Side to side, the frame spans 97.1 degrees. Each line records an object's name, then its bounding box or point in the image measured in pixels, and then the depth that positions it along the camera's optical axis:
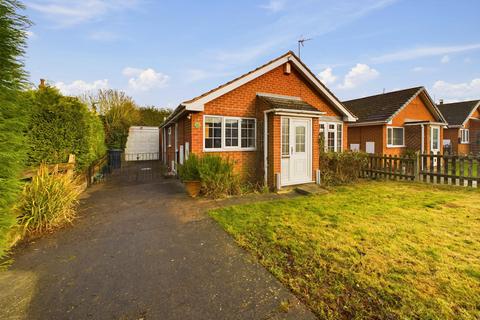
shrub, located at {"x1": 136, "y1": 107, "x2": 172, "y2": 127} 23.92
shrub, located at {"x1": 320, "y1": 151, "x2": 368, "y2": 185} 9.60
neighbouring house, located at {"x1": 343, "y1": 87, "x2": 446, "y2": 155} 14.89
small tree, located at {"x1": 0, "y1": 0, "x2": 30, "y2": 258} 2.86
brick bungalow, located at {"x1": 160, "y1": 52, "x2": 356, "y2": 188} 7.99
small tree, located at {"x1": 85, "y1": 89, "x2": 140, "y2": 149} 19.02
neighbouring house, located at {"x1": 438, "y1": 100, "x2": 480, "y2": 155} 21.70
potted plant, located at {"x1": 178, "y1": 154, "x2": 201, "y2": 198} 7.14
